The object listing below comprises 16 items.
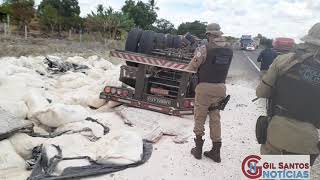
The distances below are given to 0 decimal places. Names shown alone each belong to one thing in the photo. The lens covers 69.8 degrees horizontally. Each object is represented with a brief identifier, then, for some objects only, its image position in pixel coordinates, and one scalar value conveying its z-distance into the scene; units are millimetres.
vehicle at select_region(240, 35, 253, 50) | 26972
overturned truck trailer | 4302
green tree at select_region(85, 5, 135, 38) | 20309
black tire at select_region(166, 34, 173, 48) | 4880
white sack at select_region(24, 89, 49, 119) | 3378
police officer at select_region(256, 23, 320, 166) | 1738
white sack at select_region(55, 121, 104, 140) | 3151
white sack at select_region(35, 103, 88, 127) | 3259
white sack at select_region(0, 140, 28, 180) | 2530
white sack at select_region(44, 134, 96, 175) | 2534
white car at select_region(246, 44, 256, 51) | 26768
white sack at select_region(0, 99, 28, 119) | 3327
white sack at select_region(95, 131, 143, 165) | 2647
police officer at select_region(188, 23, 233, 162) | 2772
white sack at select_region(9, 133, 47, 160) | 2848
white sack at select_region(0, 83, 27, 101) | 3708
